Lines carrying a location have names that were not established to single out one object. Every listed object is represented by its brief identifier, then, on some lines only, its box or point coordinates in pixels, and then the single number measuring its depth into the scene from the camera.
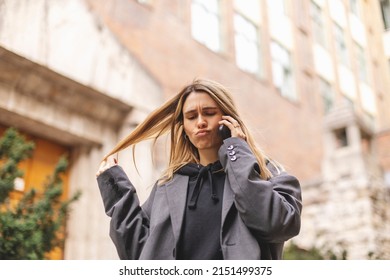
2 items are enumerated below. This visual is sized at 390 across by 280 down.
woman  1.44
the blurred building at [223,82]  3.78
